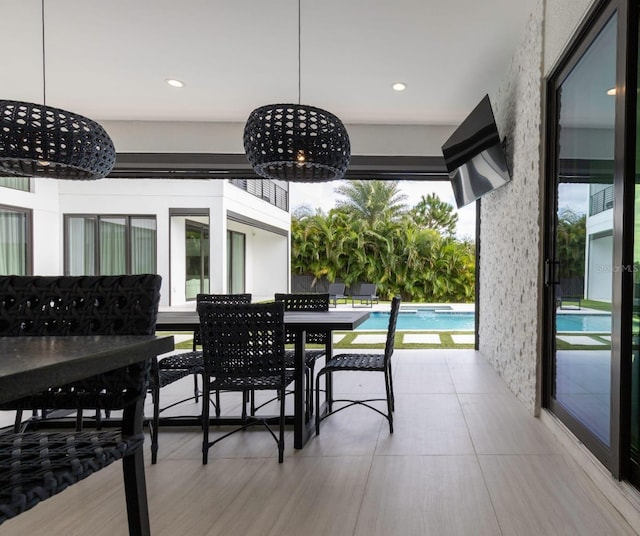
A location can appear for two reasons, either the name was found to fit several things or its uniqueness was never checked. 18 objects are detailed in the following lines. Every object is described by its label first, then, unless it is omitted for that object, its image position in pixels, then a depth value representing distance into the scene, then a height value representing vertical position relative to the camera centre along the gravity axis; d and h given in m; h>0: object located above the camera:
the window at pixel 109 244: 9.19 +0.38
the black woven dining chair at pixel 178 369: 2.27 -0.72
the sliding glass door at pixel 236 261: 12.84 +0.02
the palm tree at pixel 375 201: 17.86 +2.76
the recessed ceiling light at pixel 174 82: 4.13 +1.85
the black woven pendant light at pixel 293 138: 2.55 +0.80
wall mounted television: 3.40 +1.01
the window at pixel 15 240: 7.46 +0.38
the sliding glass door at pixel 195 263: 10.07 -0.04
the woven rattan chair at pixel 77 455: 0.86 -0.49
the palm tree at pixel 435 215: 17.65 +2.12
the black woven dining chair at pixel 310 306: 3.09 -0.39
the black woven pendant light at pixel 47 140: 2.34 +0.73
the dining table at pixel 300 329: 2.39 -0.41
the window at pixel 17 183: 7.23 +1.43
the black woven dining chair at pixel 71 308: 1.31 -0.16
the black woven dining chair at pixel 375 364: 2.64 -0.69
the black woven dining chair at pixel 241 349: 2.22 -0.49
